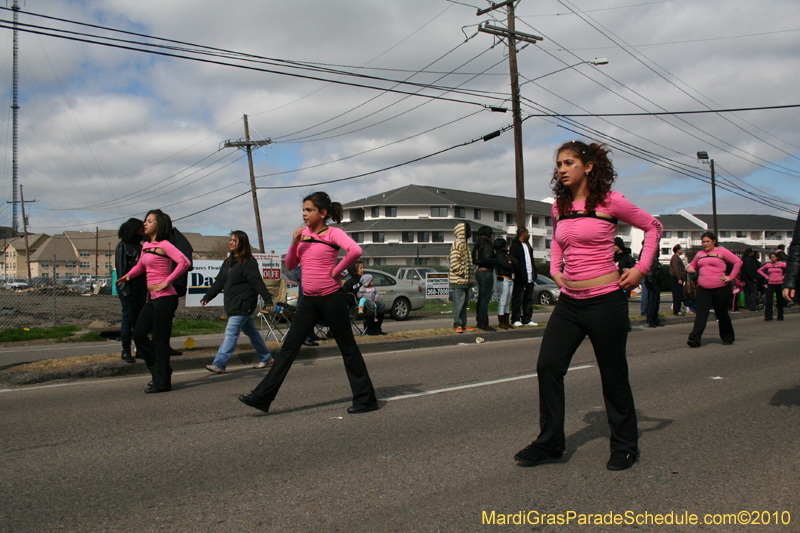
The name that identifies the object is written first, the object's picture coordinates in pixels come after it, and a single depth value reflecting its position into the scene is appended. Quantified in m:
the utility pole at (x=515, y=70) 19.34
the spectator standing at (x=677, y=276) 16.22
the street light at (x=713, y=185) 40.38
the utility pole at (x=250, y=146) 35.72
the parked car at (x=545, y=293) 26.11
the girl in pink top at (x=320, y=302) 5.14
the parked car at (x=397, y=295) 18.59
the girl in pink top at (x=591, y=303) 3.70
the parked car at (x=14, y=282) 46.99
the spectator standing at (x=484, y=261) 11.20
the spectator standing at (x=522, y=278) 12.20
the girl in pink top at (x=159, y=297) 6.54
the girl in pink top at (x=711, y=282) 9.47
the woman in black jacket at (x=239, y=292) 7.69
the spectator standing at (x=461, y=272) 10.92
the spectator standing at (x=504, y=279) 11.80
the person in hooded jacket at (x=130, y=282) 8.01
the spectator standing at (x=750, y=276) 18.58
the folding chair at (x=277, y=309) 10.59
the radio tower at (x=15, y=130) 52.09
